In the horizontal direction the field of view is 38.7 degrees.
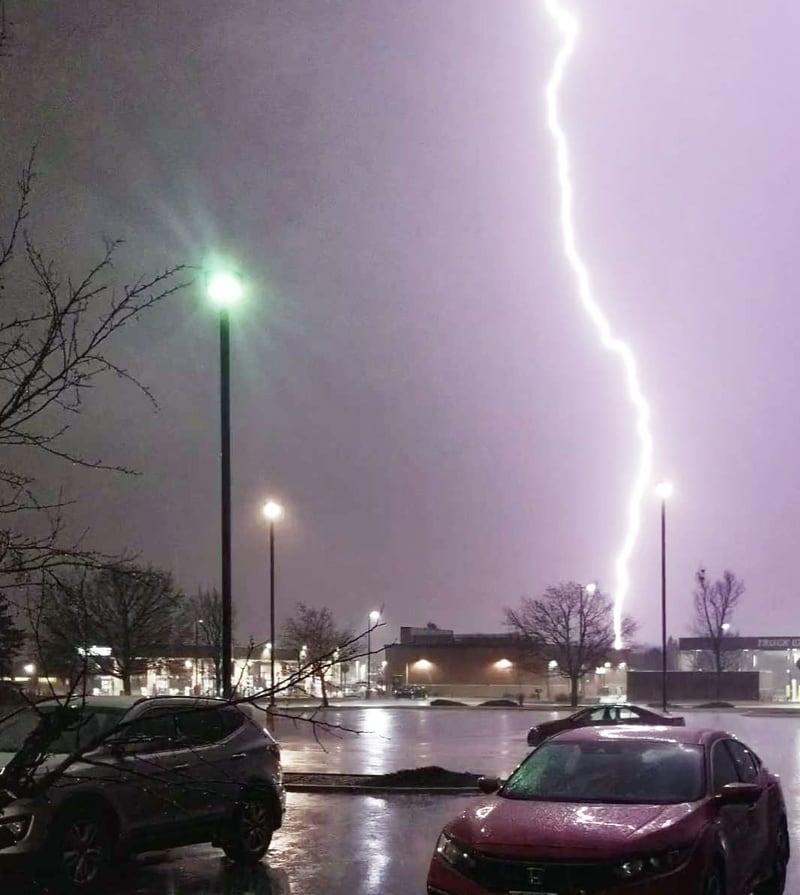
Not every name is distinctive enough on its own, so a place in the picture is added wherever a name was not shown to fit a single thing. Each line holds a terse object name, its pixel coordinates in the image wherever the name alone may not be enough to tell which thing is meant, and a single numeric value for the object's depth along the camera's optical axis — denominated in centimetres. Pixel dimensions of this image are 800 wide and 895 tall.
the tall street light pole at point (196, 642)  4738
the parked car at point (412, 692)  6988
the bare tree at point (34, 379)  393
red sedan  693
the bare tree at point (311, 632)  5588
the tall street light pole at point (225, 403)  1628
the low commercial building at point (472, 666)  7588
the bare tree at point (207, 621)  4767
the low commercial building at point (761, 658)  6931
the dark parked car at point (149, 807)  944
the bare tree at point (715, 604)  6738
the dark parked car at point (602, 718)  2498
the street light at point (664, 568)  4184
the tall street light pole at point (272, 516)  3559
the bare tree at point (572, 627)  5806
